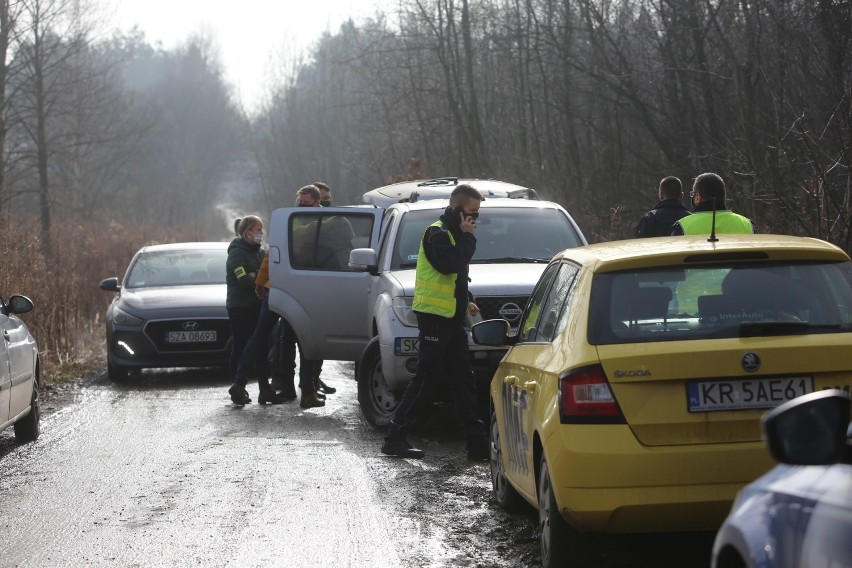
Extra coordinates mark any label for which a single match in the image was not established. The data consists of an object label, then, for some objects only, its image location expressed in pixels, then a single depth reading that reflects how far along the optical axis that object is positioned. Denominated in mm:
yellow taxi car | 10734
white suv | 21781
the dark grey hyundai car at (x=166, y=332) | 32500
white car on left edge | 19859
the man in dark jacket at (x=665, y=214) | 21453
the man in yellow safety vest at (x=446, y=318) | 19187
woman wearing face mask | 27906
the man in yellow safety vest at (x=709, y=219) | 18484
